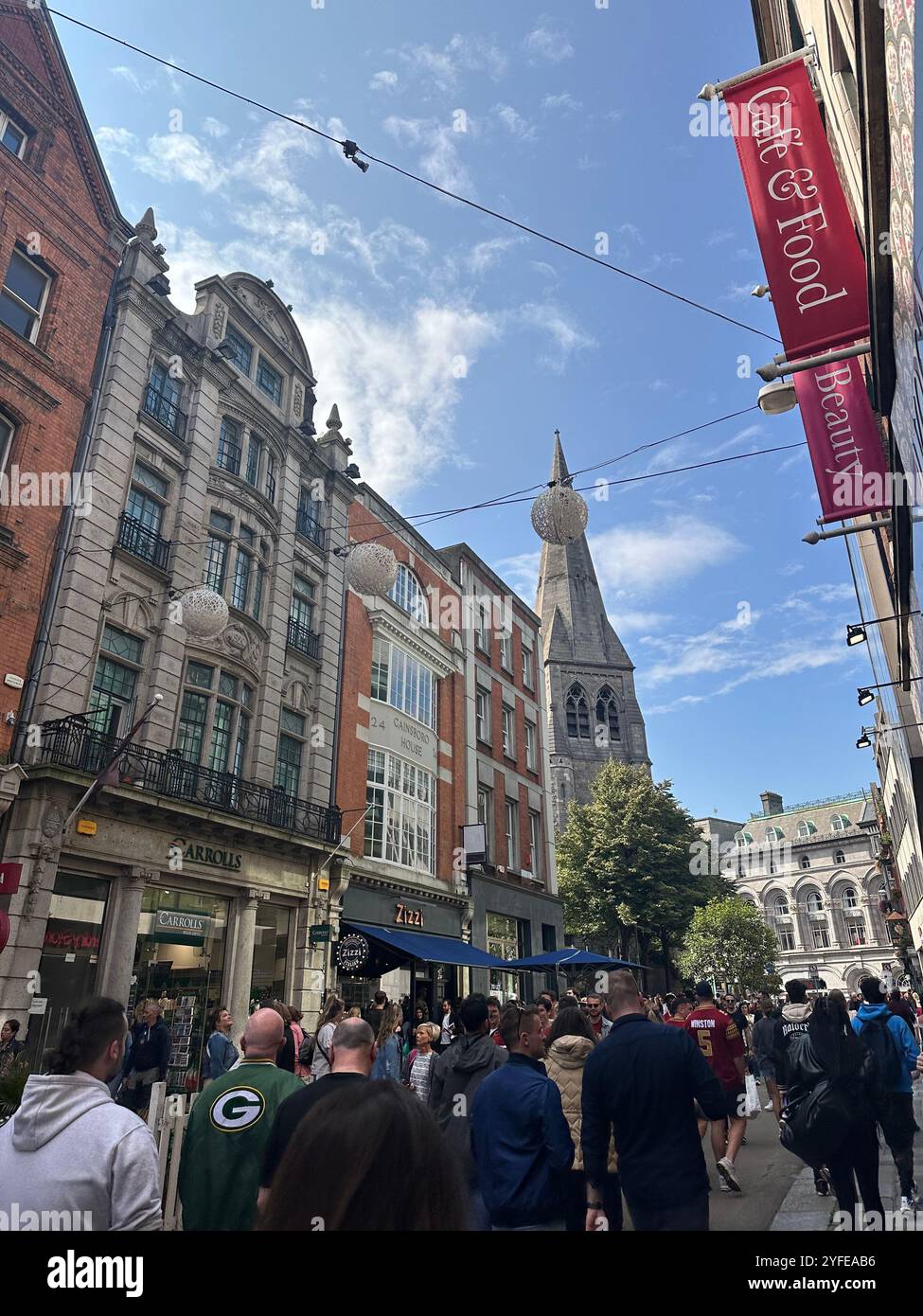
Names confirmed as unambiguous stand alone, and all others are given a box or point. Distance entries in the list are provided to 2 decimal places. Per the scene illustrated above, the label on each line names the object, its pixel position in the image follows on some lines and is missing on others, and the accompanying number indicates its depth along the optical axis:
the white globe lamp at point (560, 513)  11.71
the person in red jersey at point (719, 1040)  9.57
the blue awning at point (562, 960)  19.73
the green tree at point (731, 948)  54.75
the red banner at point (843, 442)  8.28
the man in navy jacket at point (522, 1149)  4.08
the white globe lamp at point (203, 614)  13.83
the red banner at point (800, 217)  6.97
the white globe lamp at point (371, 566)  15.71
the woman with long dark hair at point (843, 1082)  5.78
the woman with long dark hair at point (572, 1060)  5.34
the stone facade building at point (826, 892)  76.75
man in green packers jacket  3.91
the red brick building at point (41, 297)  13.73
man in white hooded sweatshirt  2.65
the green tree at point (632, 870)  40.09
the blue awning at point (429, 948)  18.20
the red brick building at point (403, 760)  20.36
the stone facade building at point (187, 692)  13.14
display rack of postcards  13.47
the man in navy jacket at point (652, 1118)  3.98
